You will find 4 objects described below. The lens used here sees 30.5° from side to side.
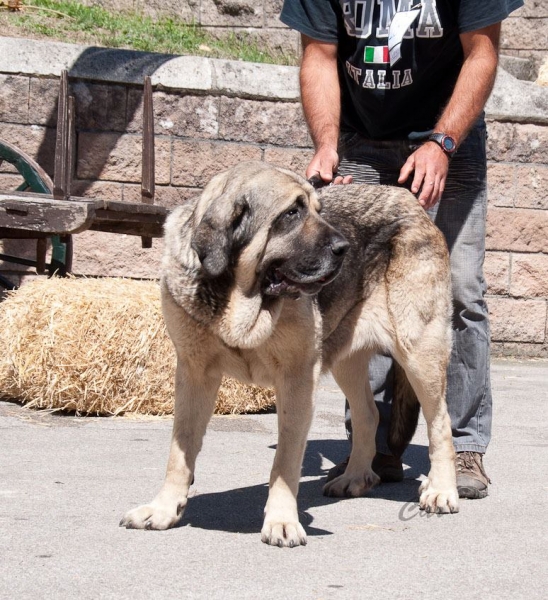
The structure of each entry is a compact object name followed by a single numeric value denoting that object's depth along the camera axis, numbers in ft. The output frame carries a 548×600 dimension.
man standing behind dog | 14.87
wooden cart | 21.17
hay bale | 19.70
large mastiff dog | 11.84
